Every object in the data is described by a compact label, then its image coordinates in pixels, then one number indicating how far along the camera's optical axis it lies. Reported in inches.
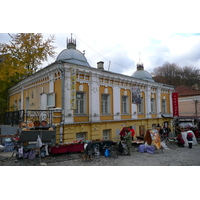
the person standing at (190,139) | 454.0
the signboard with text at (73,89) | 364.5
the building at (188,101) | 903.7
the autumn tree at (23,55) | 598.2
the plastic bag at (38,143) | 271.9
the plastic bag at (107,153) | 333.4
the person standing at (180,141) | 465.1
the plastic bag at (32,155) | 290.3
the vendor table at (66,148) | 316.2
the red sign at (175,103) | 687.4
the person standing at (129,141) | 354.8
